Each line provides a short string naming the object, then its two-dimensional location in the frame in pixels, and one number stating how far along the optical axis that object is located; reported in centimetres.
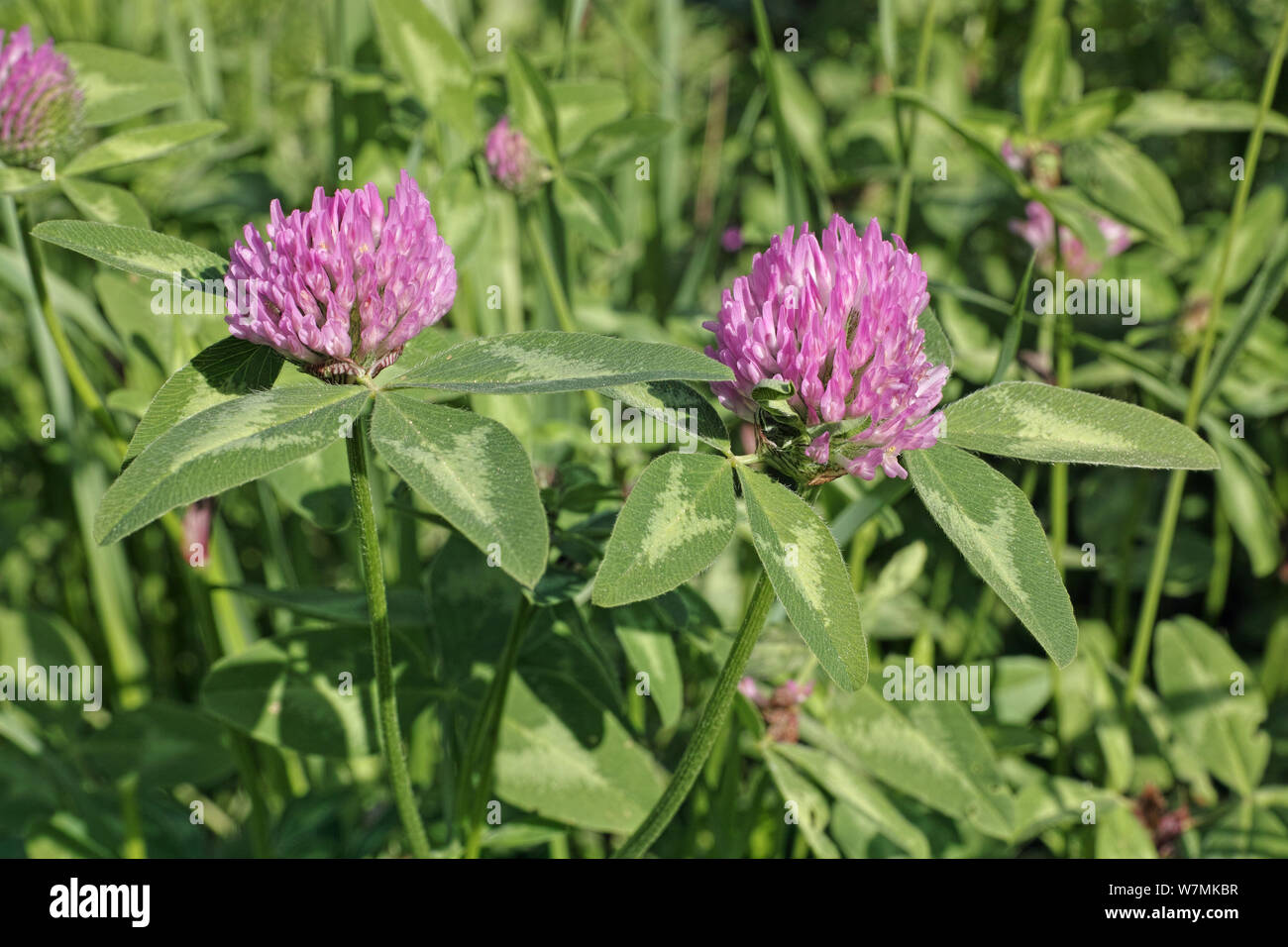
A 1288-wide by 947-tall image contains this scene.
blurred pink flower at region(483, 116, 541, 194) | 45
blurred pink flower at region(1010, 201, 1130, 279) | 51
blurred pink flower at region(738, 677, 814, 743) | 41
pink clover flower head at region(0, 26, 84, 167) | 40
